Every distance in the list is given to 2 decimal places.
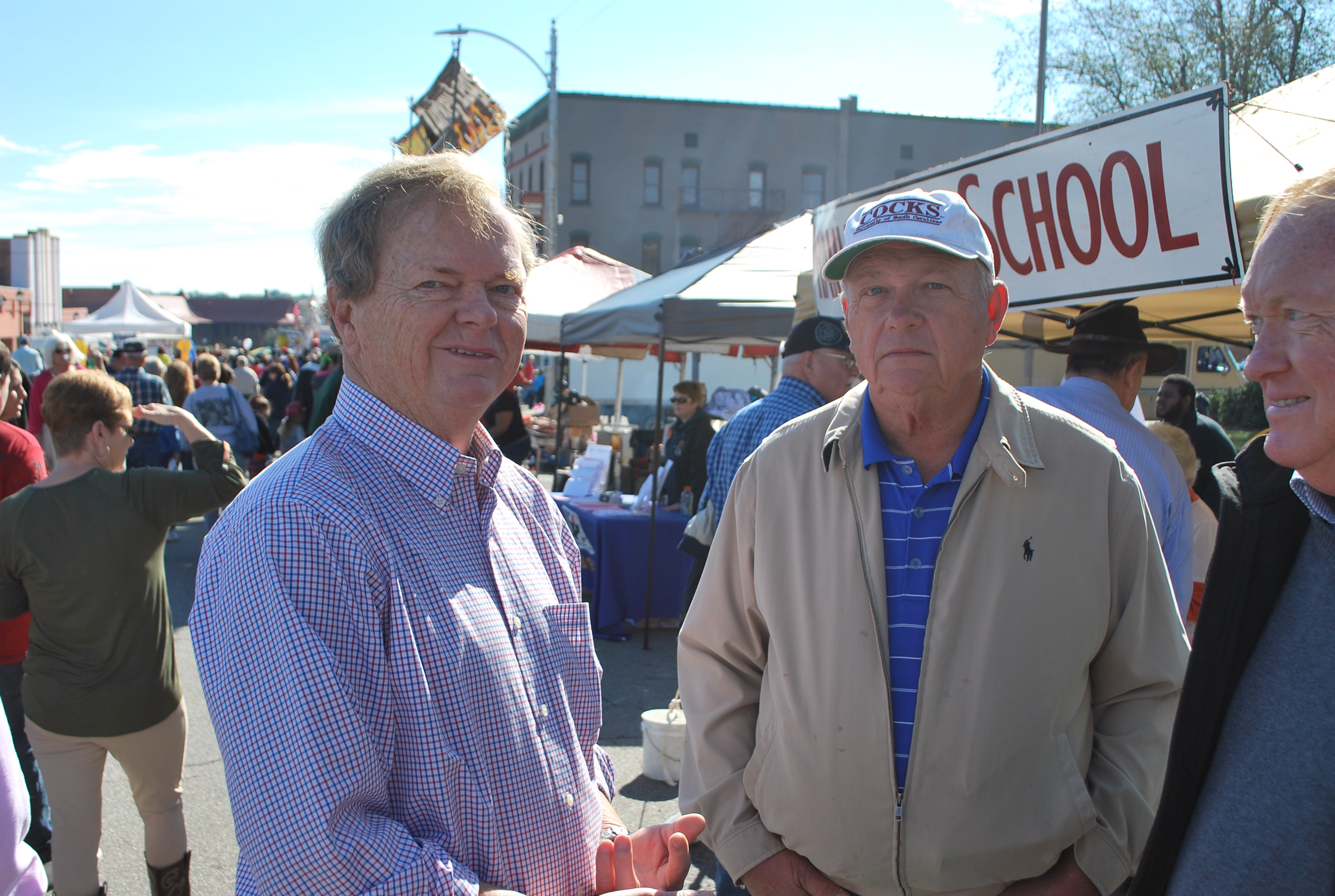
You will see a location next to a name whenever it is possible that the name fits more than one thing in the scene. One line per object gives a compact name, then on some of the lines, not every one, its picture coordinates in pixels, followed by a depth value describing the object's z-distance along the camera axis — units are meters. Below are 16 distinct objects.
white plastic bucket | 4.20
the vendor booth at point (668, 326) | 6.16
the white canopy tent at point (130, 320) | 23.78
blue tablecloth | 6.75
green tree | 21.80
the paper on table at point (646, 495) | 7.25
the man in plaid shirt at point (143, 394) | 7.20
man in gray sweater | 1.18
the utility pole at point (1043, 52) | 16.27
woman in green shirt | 2.75
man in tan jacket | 1.63
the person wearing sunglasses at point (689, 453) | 7.51
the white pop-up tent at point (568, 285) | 8.48
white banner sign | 2.80
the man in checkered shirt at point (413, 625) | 1.12
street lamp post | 20.33
